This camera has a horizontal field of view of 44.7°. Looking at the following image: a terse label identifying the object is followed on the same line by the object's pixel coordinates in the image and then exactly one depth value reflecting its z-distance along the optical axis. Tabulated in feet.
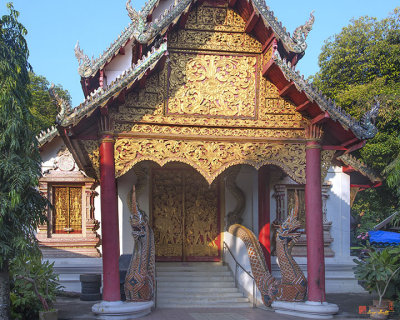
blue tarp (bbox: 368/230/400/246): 57.47
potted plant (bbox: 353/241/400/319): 30.83
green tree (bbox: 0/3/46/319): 23.57
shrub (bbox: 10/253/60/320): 26.55
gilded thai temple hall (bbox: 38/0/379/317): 30.09
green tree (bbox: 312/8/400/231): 49.70
